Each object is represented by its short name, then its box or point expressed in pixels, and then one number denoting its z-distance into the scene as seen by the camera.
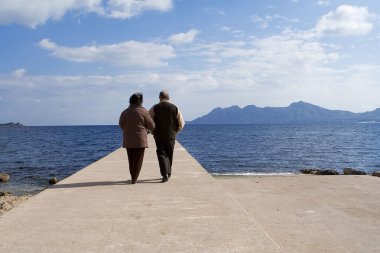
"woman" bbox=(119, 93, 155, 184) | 8.19
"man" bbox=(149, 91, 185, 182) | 8.44
